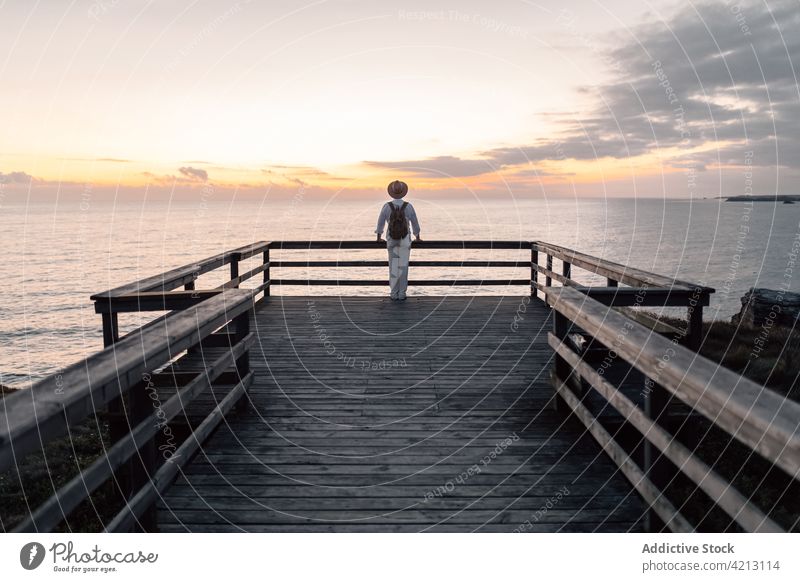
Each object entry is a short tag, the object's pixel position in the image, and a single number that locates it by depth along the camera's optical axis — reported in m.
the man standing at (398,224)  10.98
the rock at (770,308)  15.73
